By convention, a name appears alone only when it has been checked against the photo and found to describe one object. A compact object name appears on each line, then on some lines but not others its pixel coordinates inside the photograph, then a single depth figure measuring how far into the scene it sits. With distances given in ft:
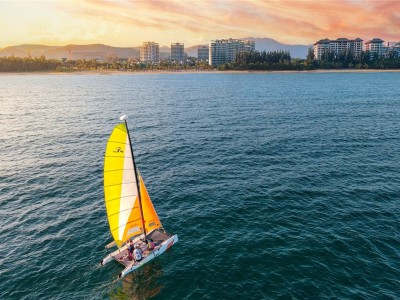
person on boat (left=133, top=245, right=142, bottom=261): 114.11
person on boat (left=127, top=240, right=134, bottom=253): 117.29
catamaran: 108.06
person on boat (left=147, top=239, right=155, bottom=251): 119.34
